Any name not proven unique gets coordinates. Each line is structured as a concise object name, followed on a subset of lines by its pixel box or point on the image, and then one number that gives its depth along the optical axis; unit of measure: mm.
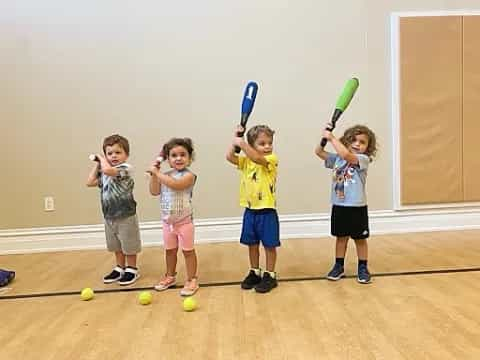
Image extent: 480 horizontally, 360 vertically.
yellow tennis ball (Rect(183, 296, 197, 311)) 2496
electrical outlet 4395
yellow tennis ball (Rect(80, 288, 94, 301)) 2789
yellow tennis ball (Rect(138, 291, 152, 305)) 2646
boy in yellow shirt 2842
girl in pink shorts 2841
